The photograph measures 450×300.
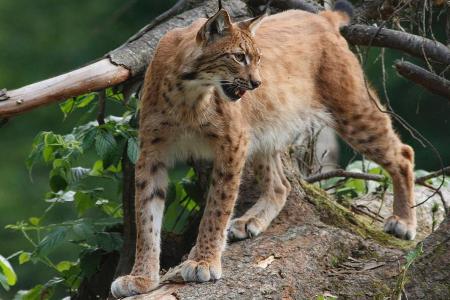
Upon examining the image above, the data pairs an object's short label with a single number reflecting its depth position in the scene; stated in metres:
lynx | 12.78
